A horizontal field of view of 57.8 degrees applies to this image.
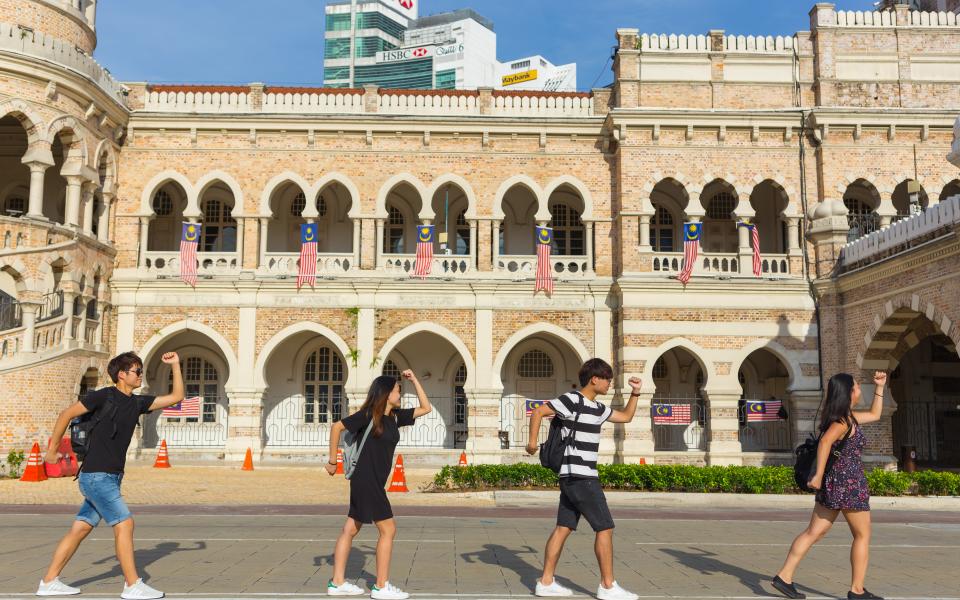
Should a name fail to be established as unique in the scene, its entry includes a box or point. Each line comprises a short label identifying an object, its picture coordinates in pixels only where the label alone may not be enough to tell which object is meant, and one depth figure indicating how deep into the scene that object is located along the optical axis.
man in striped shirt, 6.88
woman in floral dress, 6.96
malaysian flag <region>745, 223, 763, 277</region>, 24.09
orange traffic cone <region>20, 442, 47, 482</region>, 18.53
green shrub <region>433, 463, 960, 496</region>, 16.30
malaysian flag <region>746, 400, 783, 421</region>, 24.00
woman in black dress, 6.79
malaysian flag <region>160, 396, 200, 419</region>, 24.23
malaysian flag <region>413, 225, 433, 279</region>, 24.28
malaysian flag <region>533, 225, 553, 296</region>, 24.45
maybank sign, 130.12
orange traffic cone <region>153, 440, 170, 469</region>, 22.66
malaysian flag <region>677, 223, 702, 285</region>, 23.66
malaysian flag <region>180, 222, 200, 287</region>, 24.05
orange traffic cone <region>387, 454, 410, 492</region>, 17.80
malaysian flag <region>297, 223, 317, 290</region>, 24.20
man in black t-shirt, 6.77
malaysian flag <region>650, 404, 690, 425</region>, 23.80
